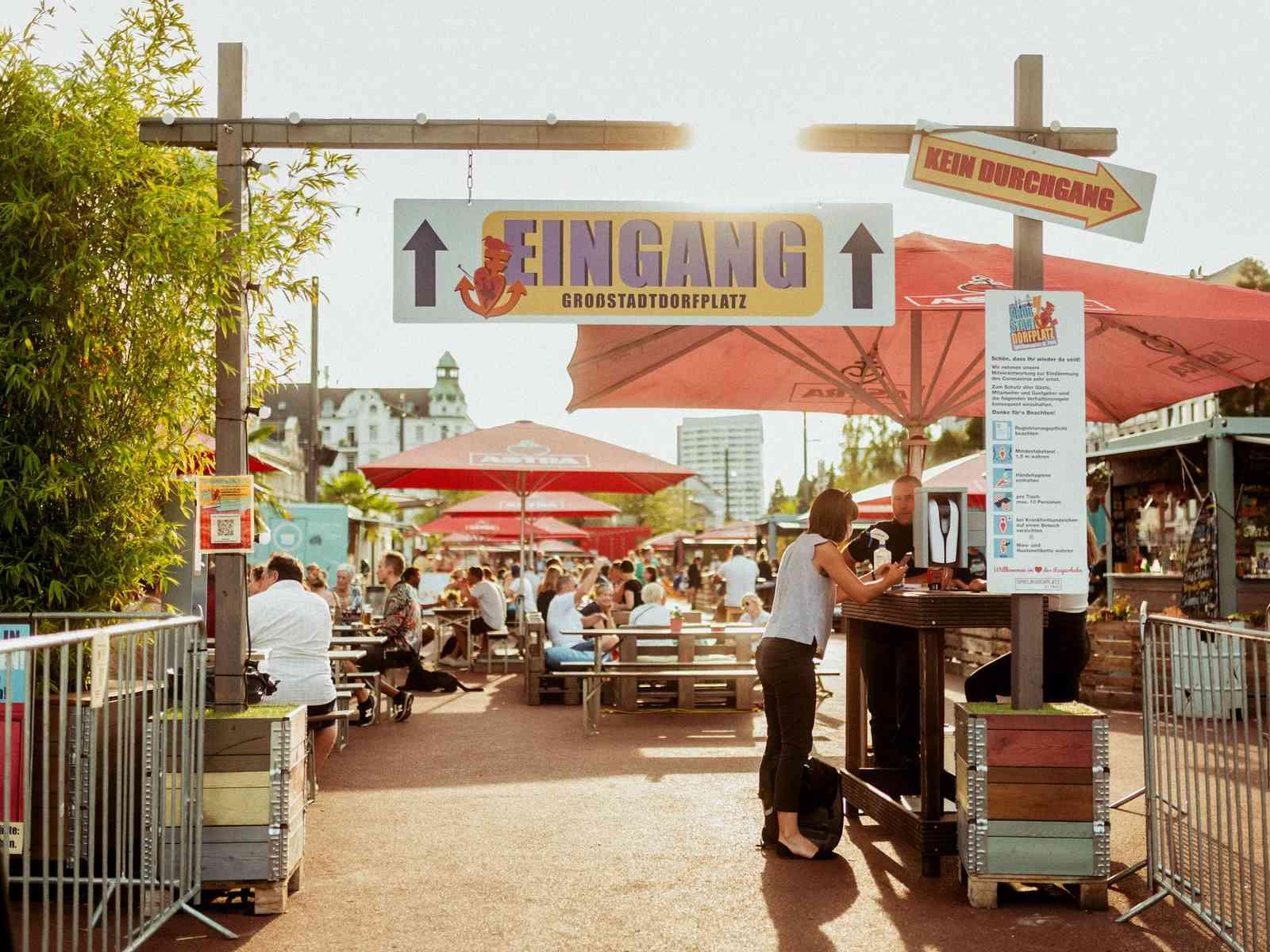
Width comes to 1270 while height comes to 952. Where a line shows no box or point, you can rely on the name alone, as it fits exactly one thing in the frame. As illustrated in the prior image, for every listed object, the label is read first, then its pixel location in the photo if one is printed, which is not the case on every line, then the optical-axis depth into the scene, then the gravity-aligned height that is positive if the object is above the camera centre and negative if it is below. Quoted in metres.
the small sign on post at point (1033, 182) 5.84 +1.67
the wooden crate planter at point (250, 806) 5.38 -1.09
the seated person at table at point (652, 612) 12.43 -0.64
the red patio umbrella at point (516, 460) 15.12 +1.03
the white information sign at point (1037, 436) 5.71 +0.49
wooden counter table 5.93 -0.63
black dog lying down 13.86 -1.48
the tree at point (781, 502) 100.25 +3.67
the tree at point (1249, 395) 31.69 +3.82
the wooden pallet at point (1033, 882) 5.40 -1.45
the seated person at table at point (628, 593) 18.27 -0.68
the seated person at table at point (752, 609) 13.38 -0.66
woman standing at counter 6.36 -0.46
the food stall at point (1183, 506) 13.95 +0.46
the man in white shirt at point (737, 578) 22.27 -0.56
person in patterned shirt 12.55 -0.85
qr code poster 5.71 +0.15
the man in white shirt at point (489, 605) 16.95 -0.78
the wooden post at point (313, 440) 25.56 +2.17
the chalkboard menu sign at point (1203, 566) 13.99 -0.24
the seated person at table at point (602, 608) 14.58 -0.76
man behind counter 7.34 -0.81
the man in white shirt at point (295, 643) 7.78 -0.58
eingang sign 6.08 +1.33
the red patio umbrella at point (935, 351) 7.56 +1.38
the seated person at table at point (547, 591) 16.37 -0.60
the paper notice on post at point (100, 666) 4.27 -0.40
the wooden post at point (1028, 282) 5.70 +1.20
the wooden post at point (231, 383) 5.82 +0.75
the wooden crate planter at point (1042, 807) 5.39 -1.10
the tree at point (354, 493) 45.52 +2.01
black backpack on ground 6.39 -1.30
